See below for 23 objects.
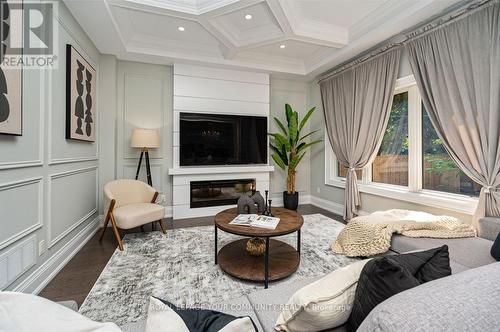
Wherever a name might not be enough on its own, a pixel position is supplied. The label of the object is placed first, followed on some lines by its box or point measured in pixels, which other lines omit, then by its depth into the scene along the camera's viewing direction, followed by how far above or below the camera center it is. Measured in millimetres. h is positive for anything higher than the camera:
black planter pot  4496 -707
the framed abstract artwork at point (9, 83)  1569 +547
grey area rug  1747 -1013
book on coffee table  2064 -525
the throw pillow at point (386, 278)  720 -372
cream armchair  2725 -556
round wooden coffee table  1961 -919
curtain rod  2264 +1569
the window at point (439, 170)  2619 -58
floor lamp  3557 +374
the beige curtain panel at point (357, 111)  3248 +839
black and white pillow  637 -448
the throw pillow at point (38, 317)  515 -360
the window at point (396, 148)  3271 +245
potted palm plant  4438 +268
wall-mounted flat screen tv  4090 +439
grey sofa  530 -343
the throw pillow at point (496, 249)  1610 -585
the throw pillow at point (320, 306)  755 -460
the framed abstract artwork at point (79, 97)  2502 +778
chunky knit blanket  2127 -603
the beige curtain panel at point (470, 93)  2143 +718
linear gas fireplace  4184 -507
